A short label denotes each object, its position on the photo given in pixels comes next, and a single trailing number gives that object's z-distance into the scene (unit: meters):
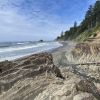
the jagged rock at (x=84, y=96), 1.44
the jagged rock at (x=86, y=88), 1.53
